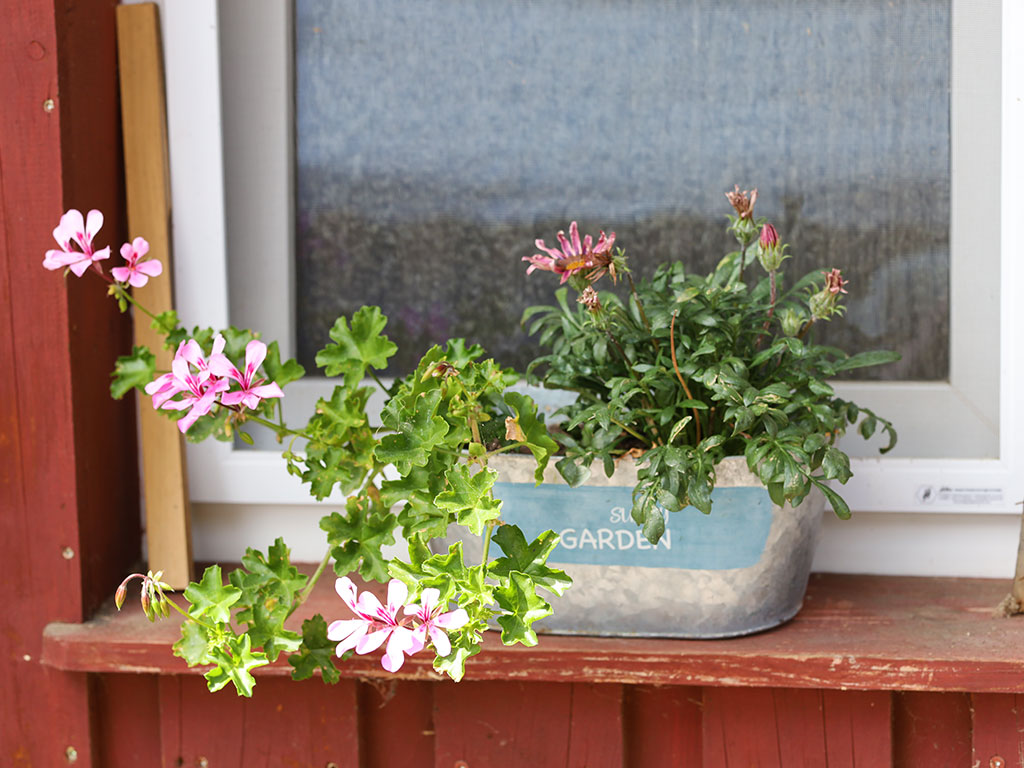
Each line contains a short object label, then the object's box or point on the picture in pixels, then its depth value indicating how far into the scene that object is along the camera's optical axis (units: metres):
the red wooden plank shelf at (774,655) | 1.80
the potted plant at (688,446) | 1.77
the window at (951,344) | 1.93
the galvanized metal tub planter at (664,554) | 1.81
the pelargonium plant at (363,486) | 1.71
